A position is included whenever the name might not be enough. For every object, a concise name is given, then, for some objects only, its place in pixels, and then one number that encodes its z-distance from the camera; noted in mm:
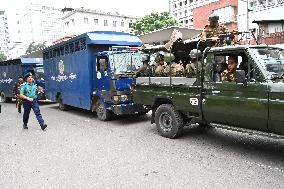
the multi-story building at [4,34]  142750
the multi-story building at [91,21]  66250
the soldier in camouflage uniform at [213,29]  7141
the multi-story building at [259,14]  22453
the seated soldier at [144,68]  8564
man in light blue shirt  9328
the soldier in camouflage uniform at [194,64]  6590
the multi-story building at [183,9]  81438
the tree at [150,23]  44312
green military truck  5281
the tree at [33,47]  90725
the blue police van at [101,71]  9664
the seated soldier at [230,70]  6034
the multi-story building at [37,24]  121312
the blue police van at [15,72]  18344
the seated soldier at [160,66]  7882
